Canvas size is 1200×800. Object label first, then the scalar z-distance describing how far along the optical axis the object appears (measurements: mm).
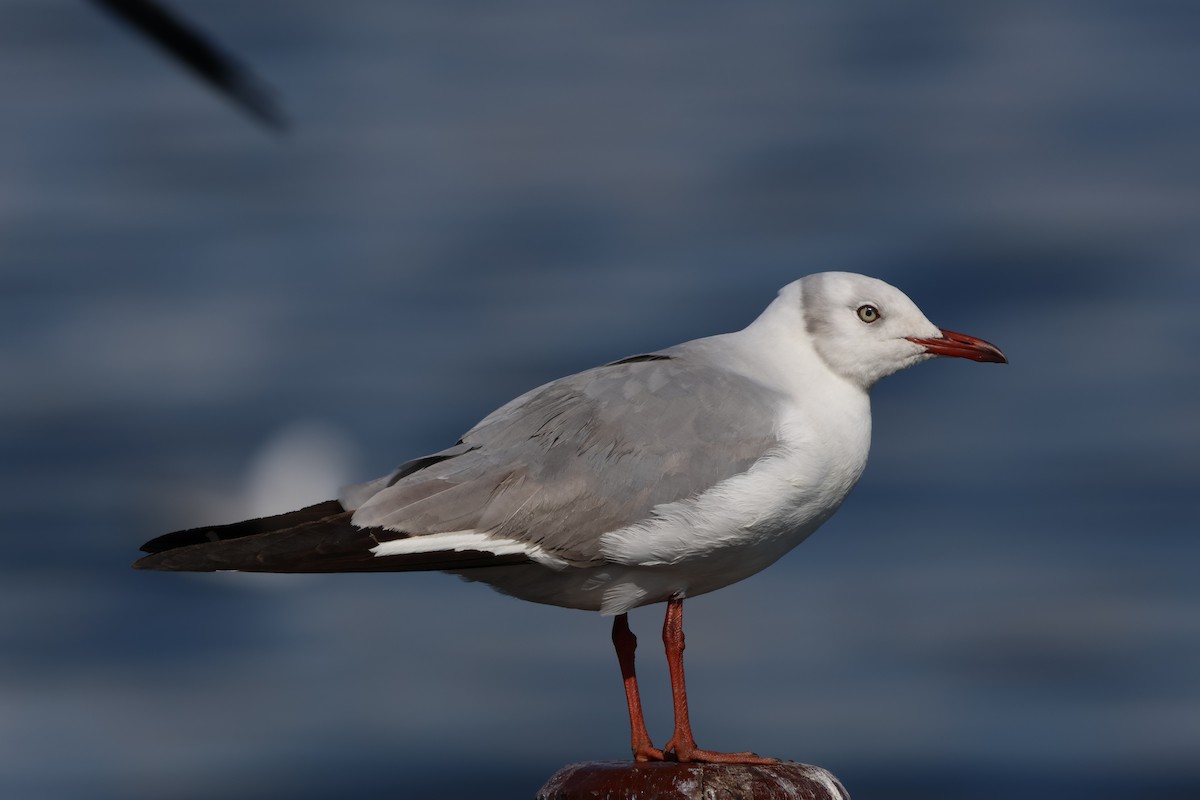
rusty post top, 7152
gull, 8141
